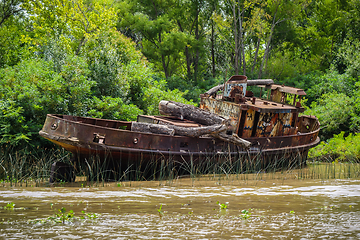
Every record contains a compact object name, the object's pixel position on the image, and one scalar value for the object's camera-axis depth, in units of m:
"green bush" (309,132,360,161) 30.58
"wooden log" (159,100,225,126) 22.25
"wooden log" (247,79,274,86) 28.10
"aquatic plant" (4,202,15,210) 11.62
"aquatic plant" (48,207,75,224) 10.31
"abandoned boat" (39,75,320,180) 18.56
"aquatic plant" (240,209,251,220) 11.09
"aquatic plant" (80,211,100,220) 10.66
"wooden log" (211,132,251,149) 22.01
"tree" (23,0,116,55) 35.72
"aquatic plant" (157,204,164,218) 11.31
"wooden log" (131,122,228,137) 20.47
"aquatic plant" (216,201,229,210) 12.27
